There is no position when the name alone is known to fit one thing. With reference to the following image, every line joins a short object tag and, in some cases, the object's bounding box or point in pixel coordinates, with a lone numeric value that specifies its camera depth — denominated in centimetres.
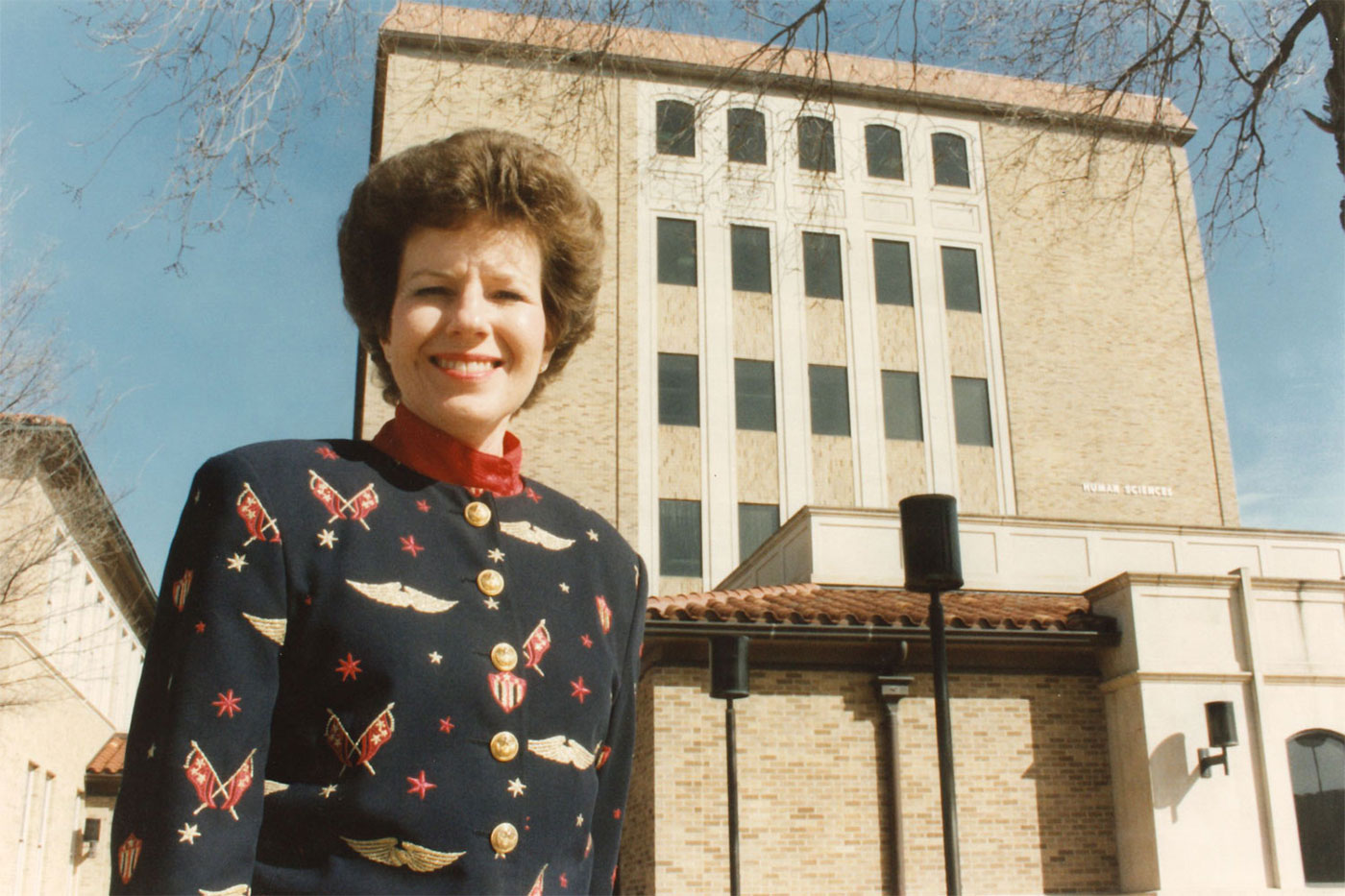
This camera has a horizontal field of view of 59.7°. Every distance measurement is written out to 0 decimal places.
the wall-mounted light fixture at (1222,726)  1232
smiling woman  147
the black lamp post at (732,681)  1025
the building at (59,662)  1490
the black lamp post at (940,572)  645
